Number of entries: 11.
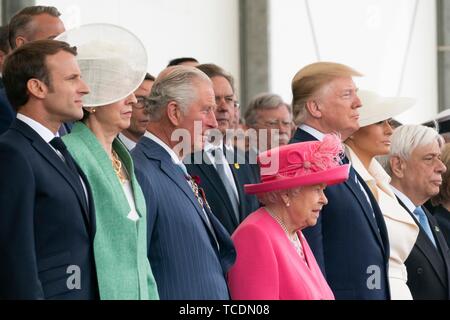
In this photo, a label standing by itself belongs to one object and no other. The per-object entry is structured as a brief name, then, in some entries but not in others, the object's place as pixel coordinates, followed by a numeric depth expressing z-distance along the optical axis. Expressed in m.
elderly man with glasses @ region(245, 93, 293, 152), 14.16
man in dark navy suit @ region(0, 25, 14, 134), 9.29
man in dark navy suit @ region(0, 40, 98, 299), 7.39
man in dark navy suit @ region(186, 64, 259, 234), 10.51
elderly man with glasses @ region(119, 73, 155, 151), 11.42
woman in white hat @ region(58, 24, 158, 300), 8.17
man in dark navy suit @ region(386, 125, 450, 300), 11.73
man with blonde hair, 10.10
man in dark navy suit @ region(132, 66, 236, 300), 8.82
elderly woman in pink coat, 9.04
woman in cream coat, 10.85
